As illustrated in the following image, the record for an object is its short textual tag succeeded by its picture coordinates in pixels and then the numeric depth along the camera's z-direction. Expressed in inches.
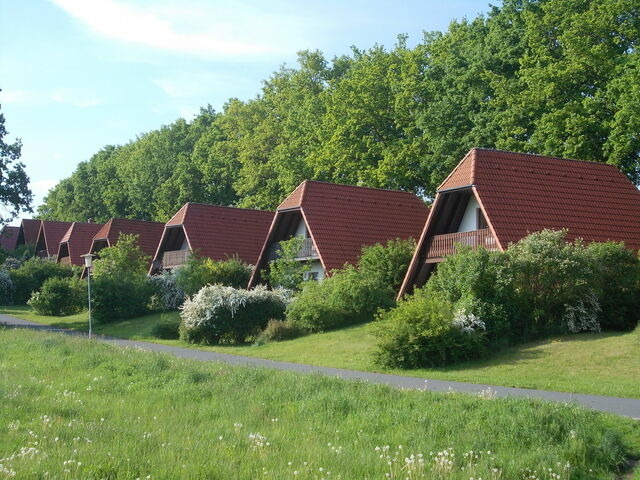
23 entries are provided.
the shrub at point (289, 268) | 1457.9
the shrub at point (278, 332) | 1224.8
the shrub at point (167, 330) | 1391.5
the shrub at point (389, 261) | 1360.7
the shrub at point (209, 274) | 1604.3
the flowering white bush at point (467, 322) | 883.4
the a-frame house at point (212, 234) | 1923.0
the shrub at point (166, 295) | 1797.5
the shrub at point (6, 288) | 2500.0
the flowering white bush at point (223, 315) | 1262.3
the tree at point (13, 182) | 1747.0
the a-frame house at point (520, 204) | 1170.0
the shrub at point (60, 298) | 1946.4
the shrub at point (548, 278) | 963.3
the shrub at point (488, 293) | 928.9
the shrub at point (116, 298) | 1708.9
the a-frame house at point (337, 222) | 1509.6
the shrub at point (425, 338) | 856.3
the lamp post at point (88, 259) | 1304.0
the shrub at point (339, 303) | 1229.1
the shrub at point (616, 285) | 994.1
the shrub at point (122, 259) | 2049.7
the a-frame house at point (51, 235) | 3080.7
